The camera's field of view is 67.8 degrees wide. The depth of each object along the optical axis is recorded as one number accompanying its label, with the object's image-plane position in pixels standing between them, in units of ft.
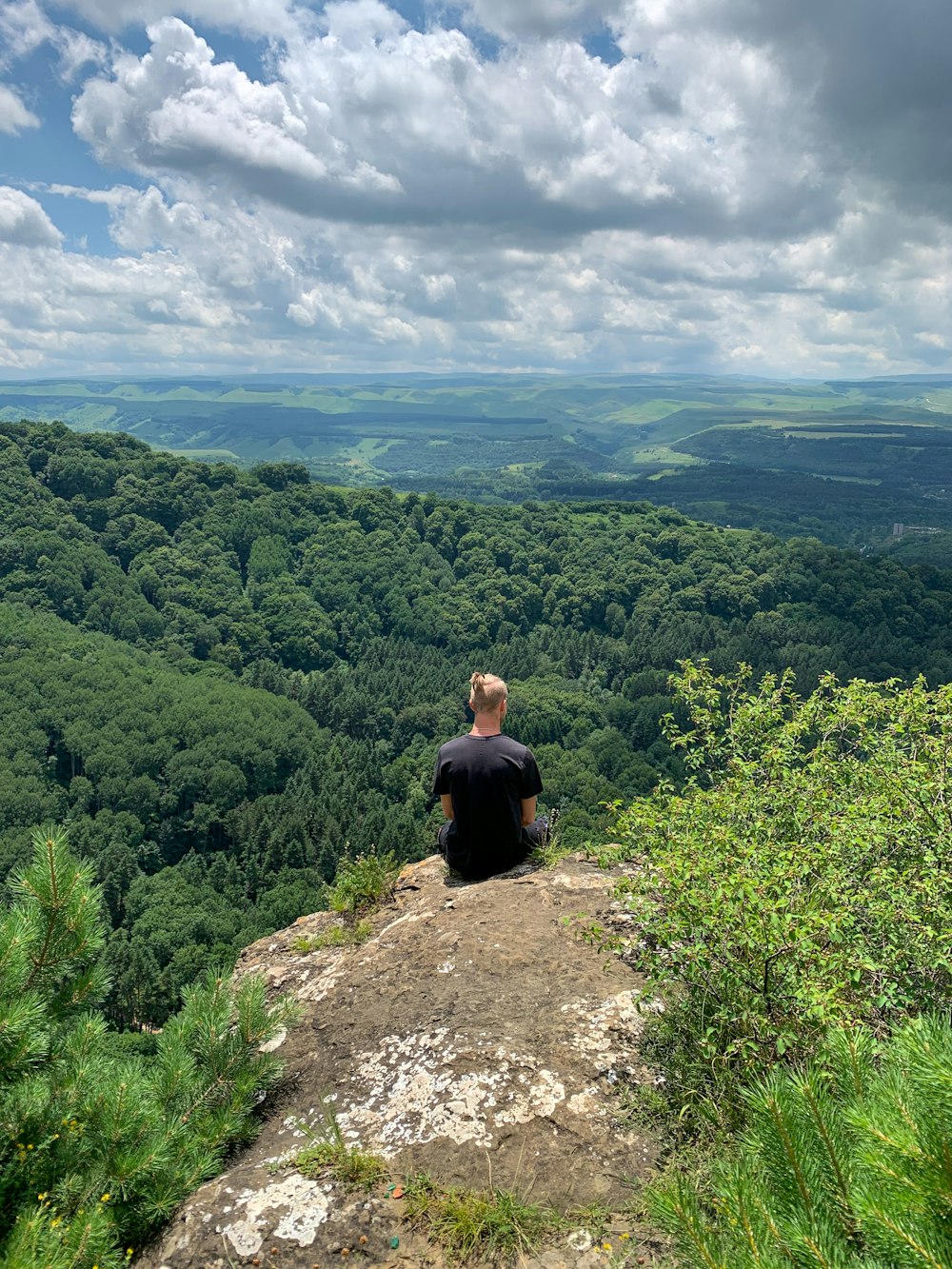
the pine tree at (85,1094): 12.16
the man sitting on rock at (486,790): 24.44
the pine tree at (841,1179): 6.67
